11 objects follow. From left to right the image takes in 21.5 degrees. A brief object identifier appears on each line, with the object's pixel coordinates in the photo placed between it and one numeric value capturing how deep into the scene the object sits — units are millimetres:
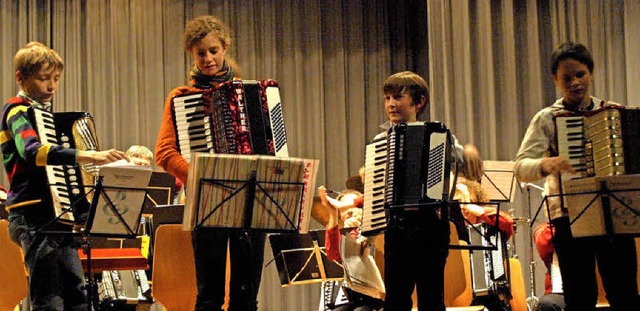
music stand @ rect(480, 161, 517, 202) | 13322
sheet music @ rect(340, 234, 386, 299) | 9478
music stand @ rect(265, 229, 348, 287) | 12249
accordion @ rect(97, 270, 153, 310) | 13308
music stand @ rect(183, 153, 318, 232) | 7401
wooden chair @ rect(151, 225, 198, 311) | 9871
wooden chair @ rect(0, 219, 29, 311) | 9443
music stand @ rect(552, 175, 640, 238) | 7794
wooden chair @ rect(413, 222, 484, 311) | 10032
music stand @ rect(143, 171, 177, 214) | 13189
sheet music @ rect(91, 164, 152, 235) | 8117
